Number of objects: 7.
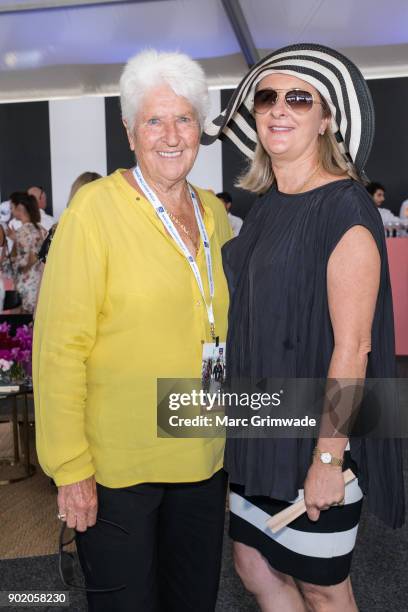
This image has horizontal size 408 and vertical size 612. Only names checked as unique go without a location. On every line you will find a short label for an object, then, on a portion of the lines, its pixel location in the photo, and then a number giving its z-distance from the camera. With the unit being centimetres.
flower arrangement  366
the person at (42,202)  854
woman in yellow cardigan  152
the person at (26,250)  590
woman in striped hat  140
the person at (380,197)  855
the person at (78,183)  404
